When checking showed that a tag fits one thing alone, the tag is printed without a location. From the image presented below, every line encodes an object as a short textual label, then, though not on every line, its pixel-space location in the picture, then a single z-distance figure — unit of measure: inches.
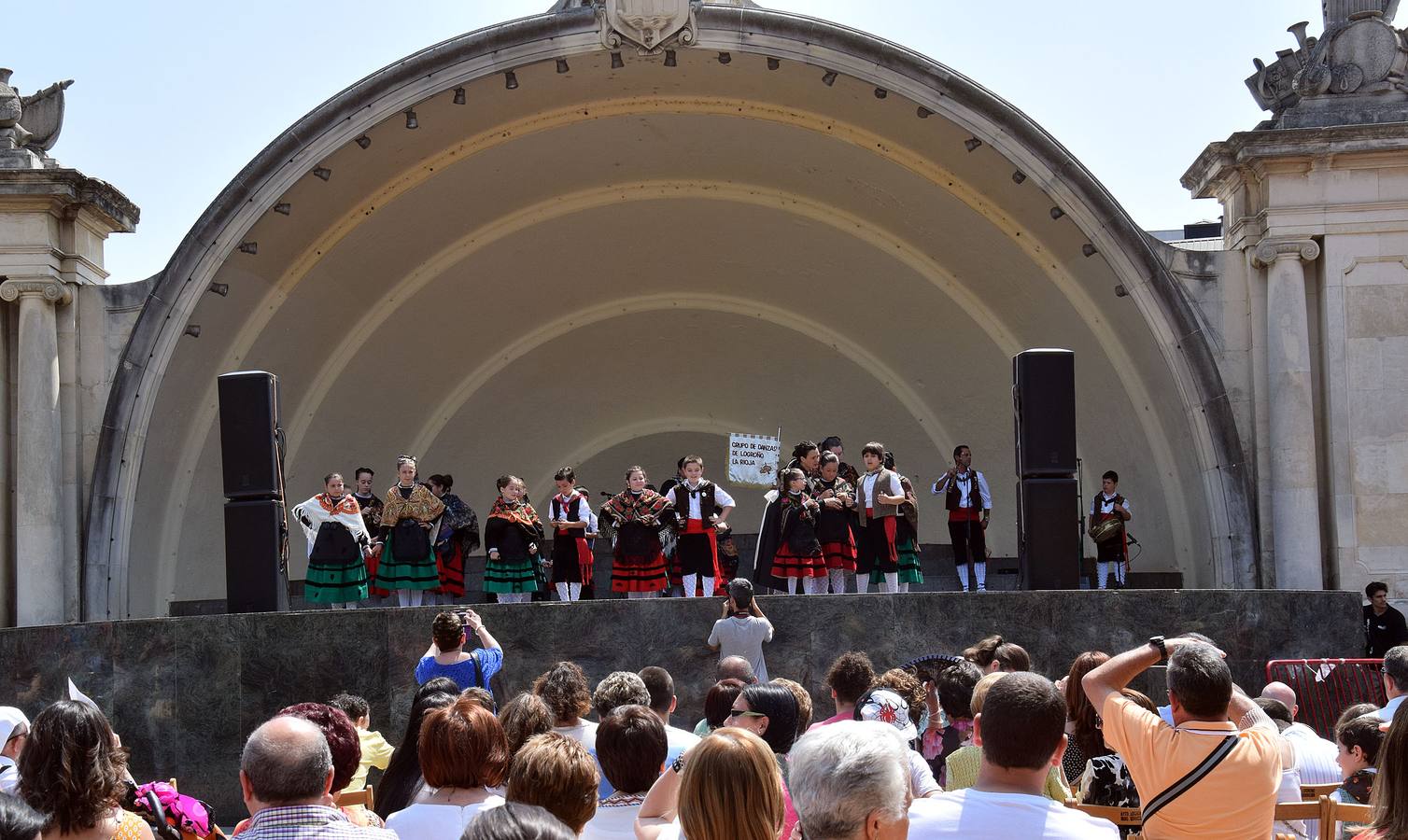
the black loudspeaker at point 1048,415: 427.5
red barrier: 389.4
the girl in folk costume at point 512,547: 514.9
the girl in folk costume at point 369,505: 564.4
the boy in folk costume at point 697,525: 509.4
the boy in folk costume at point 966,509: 577.6
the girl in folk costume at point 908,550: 516.7
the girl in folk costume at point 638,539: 509.0
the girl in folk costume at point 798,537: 489.1
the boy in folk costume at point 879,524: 499.2
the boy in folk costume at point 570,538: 519.2
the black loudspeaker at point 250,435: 427.8
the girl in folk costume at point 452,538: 563.2
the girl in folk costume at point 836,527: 497.4
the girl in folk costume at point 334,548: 510.9
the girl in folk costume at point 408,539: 525.0
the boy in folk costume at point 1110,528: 597.3
